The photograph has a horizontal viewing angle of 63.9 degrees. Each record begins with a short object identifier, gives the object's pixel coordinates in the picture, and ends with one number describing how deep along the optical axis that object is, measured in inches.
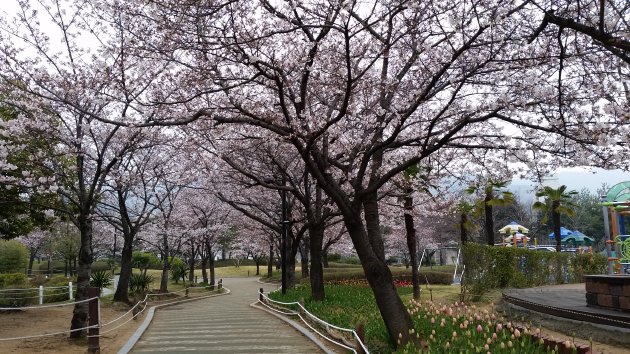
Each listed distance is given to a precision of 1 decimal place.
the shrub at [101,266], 1885.3
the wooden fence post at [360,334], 291.3
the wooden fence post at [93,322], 372.8
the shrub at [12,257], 1153.4
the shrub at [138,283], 987.0
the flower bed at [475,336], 236.1
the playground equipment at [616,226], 578.6
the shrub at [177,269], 1504.7
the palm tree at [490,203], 808.7
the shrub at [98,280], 856.9
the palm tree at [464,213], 827.0
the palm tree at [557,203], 939.4
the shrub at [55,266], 1949.1
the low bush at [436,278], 946.7
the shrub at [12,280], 839.1
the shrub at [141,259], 1590.8
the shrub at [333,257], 2162.9
